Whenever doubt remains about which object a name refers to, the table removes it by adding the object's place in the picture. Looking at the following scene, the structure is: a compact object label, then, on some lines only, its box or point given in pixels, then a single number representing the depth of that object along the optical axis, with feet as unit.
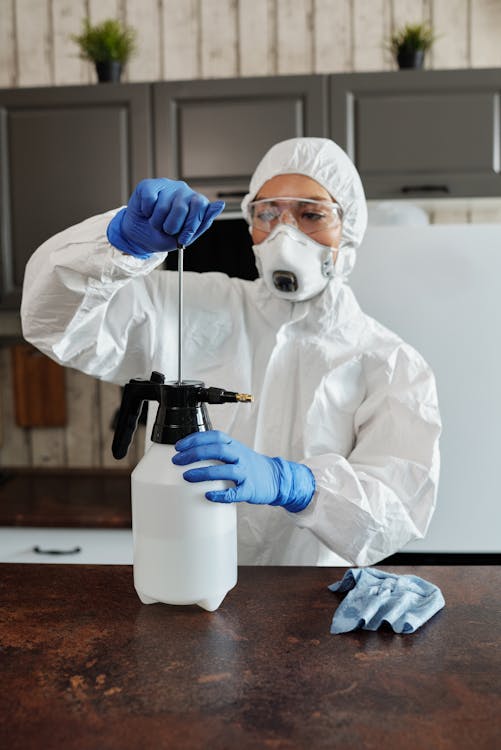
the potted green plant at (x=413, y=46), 6.94
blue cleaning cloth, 2.67
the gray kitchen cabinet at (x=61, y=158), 7.19
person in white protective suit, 3.46
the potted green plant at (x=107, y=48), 7.21
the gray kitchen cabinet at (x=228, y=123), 6.93
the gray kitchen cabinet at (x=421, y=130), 6.73
